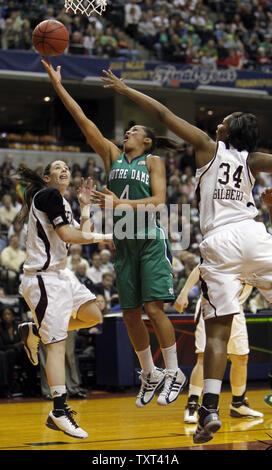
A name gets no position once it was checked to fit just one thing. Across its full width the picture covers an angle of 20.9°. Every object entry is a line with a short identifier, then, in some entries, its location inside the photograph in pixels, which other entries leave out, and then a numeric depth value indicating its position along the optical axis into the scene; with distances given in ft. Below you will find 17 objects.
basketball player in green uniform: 21.04
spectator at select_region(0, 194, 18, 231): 53.06
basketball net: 26.37
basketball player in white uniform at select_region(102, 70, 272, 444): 17.16
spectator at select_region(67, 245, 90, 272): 45.09
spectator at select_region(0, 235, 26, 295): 43.24
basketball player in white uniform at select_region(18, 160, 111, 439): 20.52
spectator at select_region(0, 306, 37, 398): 35.50
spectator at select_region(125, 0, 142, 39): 77.25
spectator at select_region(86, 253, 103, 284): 46.85
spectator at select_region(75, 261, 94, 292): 41.63
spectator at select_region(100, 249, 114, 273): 48.36
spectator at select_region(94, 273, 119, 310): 42.34
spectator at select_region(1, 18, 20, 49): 67.03
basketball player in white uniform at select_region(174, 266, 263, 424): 26.73
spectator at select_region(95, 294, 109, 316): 39.43
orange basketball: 22.70
